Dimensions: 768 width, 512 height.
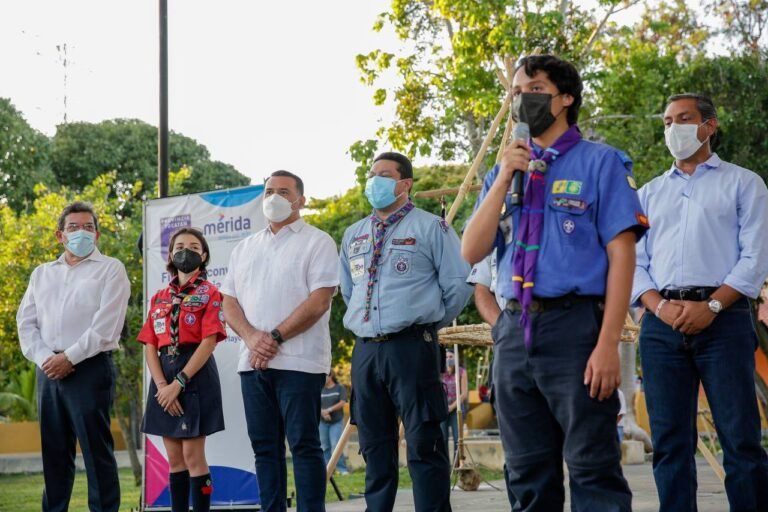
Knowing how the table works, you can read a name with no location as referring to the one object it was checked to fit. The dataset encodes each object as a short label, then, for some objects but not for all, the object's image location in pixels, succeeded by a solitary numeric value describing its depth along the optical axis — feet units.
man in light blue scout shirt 18.80
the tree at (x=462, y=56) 52.47
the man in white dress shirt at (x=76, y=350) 23.57
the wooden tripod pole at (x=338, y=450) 24.36
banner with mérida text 27.37
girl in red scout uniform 22.77
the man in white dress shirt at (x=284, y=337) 21.04
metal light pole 33.71
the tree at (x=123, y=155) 122.01
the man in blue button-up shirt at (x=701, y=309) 16.61
